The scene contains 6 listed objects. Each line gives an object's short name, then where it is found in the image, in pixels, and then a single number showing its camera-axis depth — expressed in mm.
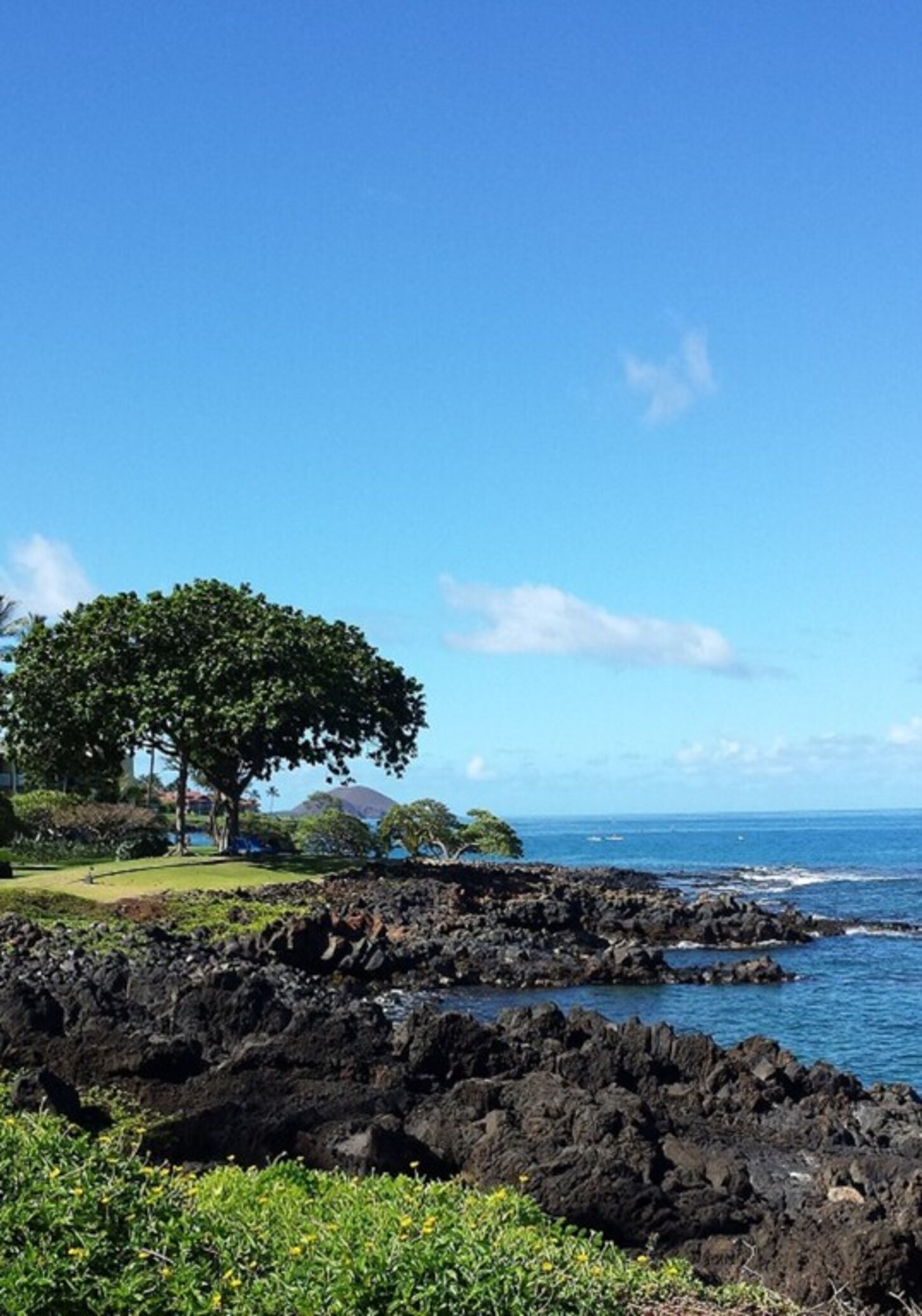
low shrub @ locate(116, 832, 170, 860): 58094
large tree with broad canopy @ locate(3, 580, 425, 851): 54281
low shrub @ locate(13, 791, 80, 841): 68375
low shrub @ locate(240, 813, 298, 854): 89750
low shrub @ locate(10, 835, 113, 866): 58728
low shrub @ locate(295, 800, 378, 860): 88125
